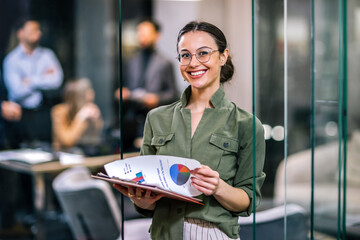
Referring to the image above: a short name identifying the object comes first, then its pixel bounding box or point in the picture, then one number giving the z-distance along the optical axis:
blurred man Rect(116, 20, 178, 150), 3.70
